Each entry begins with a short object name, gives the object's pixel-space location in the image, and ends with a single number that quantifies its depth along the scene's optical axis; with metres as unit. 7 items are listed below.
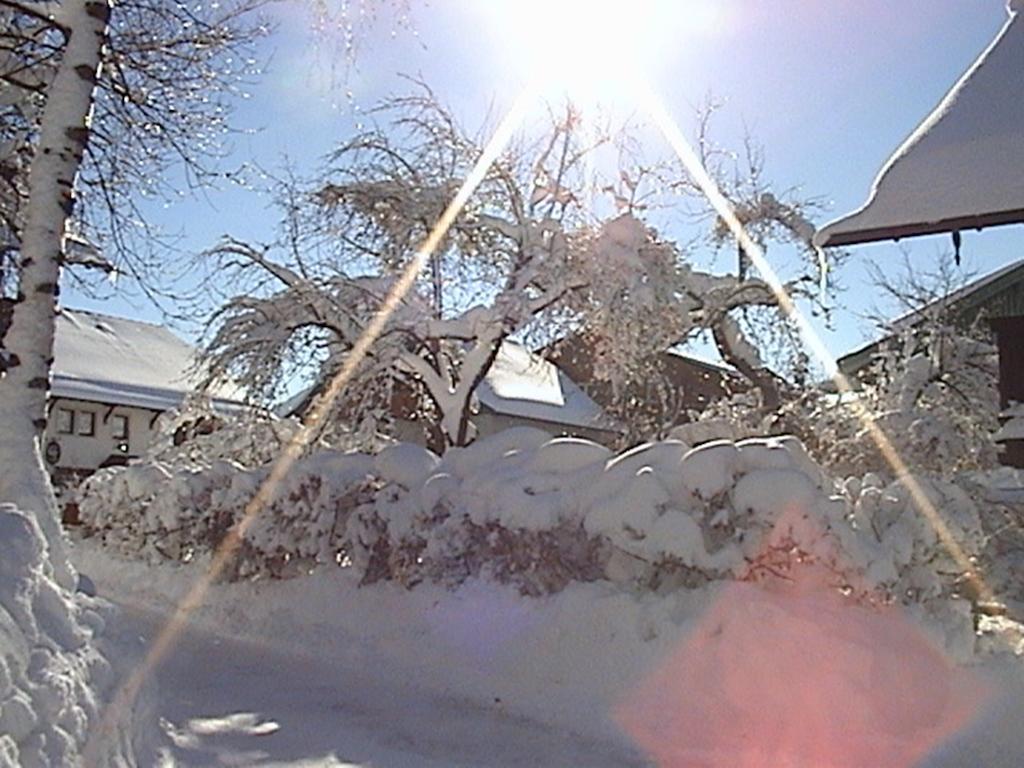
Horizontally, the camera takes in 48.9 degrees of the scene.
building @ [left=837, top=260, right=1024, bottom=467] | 11.84
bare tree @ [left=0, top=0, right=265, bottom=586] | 7.27
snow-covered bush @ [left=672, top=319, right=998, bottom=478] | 12.34
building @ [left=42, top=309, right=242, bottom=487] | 30.09
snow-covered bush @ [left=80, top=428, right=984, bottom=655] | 8.09
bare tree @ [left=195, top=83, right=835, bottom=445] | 13.63
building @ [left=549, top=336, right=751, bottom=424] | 15.59
